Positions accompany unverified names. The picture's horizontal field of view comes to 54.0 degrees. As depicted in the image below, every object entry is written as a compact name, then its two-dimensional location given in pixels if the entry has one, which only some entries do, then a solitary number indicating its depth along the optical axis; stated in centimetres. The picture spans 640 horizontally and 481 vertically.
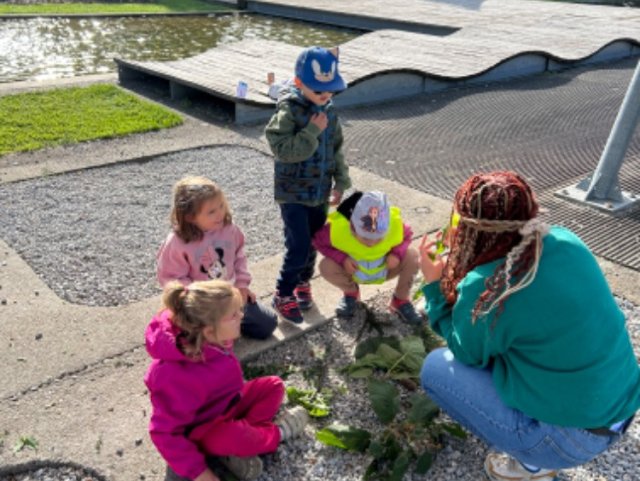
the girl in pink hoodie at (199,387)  252
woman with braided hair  223
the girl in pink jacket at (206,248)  316
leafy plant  282
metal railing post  538
